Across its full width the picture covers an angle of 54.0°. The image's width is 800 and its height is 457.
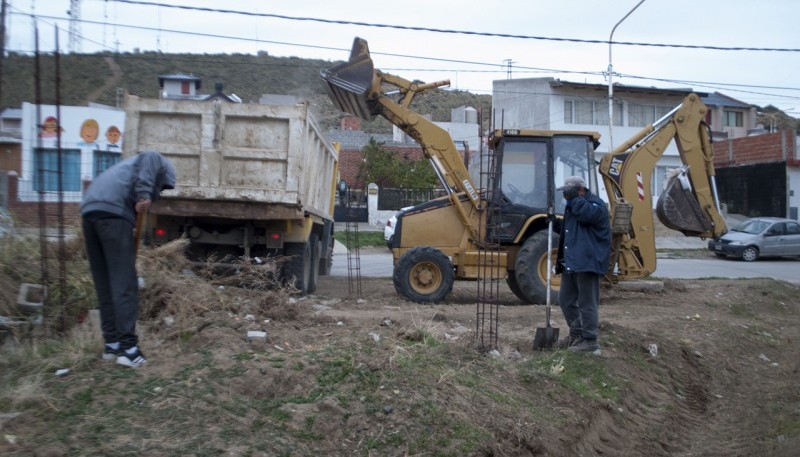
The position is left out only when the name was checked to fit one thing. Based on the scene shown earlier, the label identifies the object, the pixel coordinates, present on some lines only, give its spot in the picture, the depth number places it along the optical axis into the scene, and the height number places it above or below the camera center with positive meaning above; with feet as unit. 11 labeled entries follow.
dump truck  33.81 +3.38
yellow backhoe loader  39.70 +2.05
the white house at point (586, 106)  132.87 +22.18
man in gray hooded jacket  18.12 -0.38
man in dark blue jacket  25.67 -0.79
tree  117.53 +9.36
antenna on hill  62.23 +17.63
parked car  90.27 -0.81
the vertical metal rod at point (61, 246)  20.54 -0.36
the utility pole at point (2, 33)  20.70 +5.27
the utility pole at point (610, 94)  99.72 +18.05
